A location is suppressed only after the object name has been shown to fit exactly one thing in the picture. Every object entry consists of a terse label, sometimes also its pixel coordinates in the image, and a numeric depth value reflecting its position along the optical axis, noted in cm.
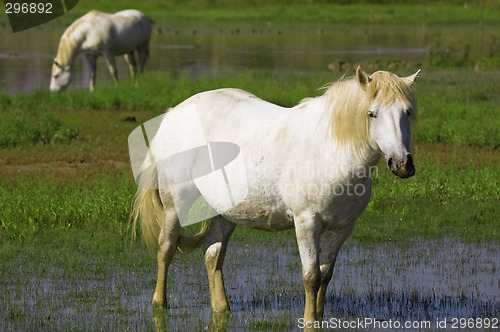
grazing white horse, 3856
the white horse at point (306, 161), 1075
